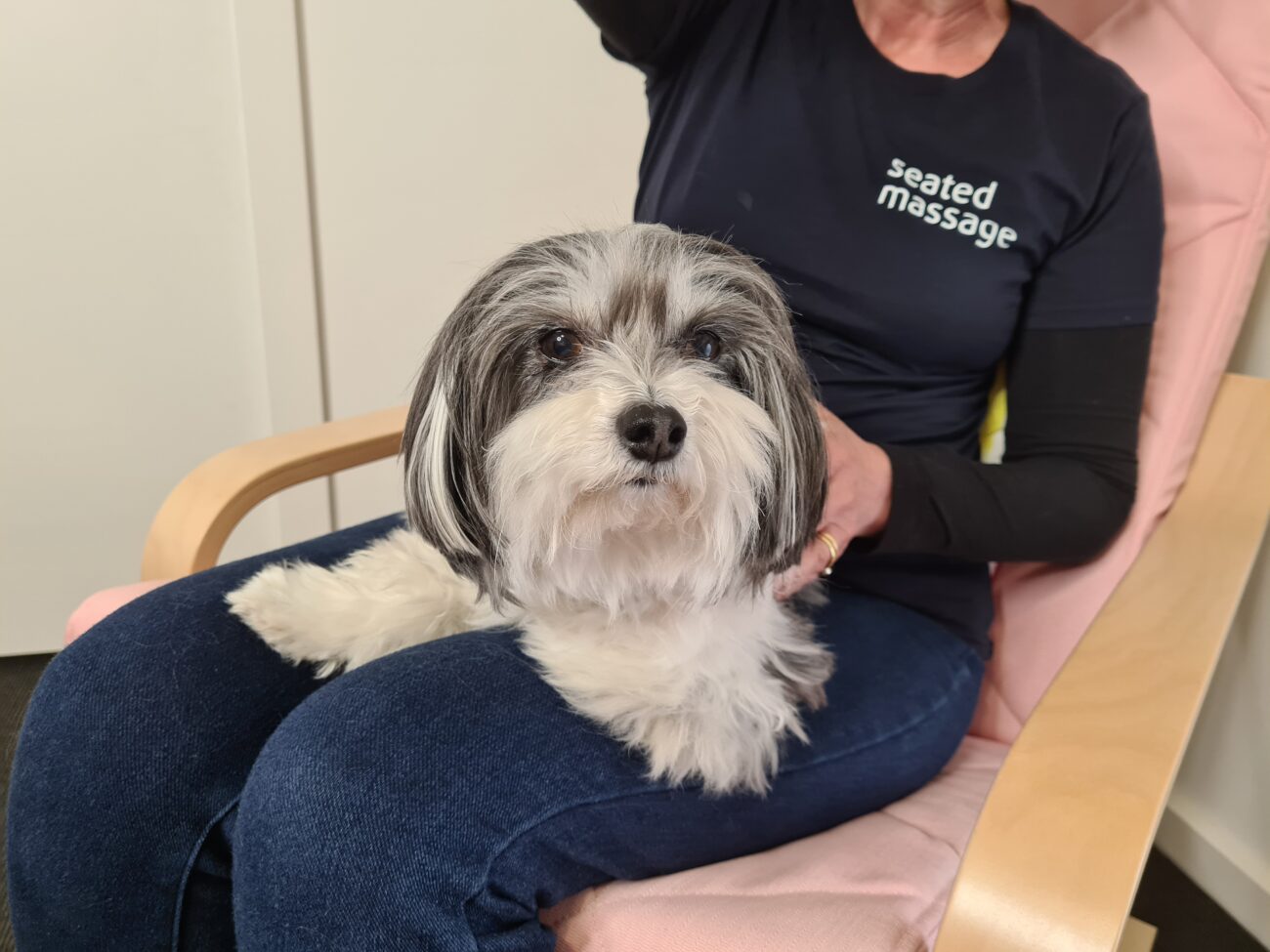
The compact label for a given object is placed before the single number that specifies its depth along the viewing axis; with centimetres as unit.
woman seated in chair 82
